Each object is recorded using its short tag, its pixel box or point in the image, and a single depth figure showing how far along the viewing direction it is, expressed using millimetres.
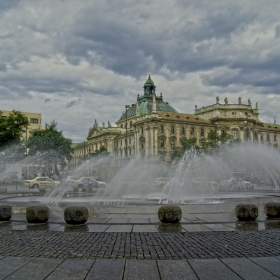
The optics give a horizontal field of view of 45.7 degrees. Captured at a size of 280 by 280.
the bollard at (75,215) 12445
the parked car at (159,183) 40400
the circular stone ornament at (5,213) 13492
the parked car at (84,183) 39881
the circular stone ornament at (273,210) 13748
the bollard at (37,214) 12797
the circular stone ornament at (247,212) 13062
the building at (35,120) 102312
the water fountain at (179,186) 24297
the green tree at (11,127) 42781
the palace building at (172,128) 93438
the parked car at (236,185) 39209
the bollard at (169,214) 12562
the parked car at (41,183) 40481
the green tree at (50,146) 67325
